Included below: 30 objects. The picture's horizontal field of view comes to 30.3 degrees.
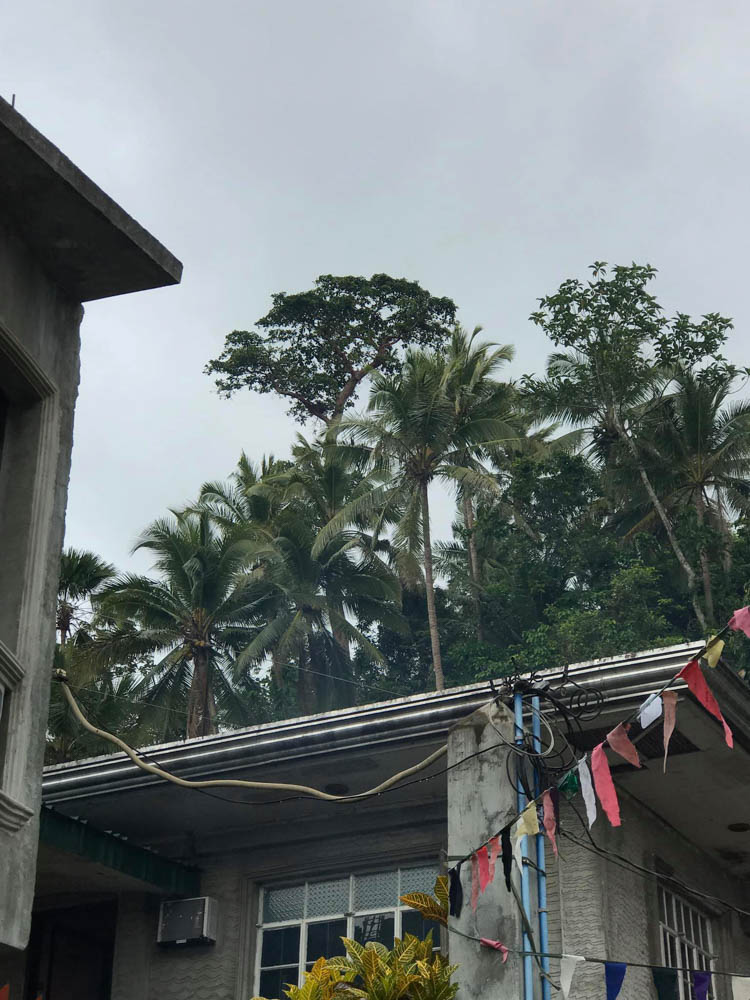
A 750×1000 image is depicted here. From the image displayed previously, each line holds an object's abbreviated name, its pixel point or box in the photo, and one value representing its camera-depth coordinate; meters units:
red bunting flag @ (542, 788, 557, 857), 8.09
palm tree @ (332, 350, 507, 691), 38.72
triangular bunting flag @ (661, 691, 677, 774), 7.52
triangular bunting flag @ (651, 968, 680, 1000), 11.32
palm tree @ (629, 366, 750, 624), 39.69
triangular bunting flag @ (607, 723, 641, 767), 7.66
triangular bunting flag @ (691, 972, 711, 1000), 9.34
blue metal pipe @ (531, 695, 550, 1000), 8.14
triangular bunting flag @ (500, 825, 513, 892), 8.05
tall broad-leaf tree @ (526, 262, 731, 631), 40.25
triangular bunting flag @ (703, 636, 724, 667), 7.65
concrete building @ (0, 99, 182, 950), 7.52
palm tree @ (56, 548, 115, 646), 32.91
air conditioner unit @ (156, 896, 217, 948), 12.34
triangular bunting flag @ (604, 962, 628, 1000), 7.93
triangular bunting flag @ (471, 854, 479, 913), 8.38
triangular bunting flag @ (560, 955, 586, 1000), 7.66
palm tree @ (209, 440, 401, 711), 40.97
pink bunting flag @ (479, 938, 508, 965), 8.12
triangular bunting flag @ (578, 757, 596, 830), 7.77
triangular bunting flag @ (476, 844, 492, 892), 8.25
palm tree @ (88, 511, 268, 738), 37.94
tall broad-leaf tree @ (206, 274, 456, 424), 52.56
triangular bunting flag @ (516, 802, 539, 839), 7.85
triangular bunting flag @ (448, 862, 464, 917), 8.41
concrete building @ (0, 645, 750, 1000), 10.77
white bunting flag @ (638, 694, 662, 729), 7.63
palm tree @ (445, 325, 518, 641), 40.88
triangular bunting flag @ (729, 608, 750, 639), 7.07
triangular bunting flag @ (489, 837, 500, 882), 8.23
